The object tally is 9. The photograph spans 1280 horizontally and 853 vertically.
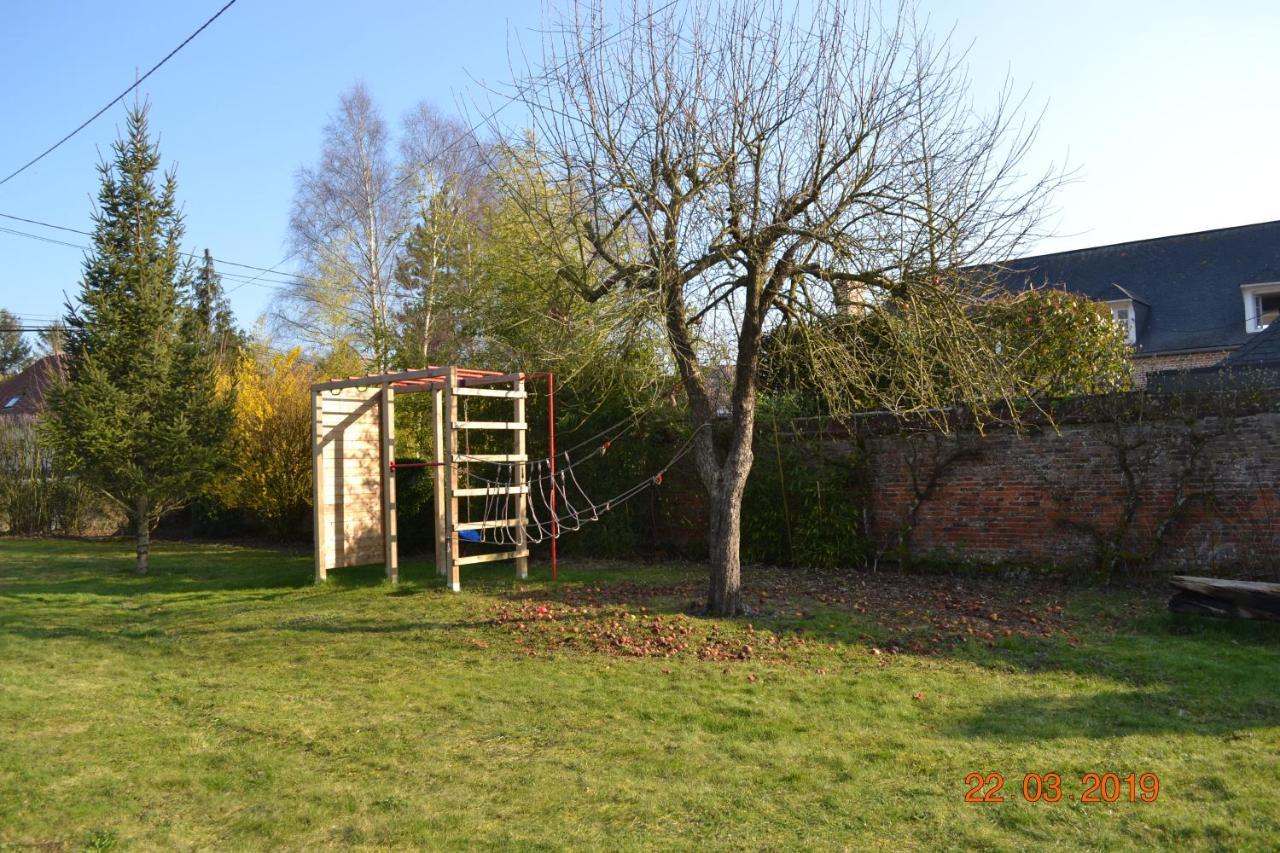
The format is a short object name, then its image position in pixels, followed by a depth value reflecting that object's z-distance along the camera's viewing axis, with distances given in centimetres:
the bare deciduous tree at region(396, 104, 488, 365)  1808
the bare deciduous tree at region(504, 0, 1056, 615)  666
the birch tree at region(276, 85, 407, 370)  2189
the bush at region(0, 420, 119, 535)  1797
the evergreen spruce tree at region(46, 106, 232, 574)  1085
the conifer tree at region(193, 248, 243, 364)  1962
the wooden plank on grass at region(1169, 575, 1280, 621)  617
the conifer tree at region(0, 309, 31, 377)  4575
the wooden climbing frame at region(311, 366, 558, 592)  934
